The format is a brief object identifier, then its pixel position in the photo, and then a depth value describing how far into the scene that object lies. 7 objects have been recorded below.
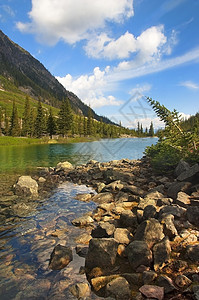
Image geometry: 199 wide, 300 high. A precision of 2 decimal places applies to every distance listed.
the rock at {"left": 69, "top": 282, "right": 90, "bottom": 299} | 4.63
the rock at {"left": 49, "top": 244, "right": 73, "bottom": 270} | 5.76
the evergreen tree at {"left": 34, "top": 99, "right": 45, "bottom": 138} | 102.88
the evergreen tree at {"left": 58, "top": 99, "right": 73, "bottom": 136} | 106.88
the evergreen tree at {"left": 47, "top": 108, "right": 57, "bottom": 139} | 105.88
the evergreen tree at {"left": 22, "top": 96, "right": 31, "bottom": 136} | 101.50
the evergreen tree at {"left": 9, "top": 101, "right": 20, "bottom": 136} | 97.56
